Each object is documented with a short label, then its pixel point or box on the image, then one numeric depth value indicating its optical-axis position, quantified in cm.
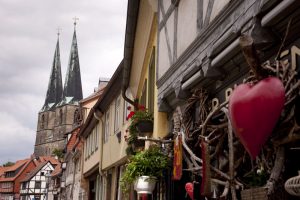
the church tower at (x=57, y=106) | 10362
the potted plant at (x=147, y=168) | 754
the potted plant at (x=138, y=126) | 934
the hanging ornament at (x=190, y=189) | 582
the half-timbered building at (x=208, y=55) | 392
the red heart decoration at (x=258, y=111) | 285
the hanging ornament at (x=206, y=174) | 452
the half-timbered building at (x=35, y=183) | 7025
